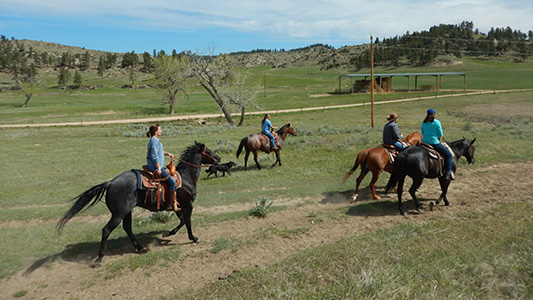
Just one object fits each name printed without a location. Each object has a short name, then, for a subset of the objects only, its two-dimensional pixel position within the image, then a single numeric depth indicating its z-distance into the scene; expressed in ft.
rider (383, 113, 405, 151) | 39.29
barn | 219.41
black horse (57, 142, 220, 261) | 26.22
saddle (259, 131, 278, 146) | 56.85
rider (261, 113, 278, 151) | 56.90
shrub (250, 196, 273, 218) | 34.30
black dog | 53.47
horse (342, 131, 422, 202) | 38.73
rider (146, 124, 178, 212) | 27.07
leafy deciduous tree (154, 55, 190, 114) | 170.30
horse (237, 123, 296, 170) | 56.39
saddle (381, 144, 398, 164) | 39.22
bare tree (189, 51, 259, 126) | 123.24
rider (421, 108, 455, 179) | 35.50
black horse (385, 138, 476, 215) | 33.58
